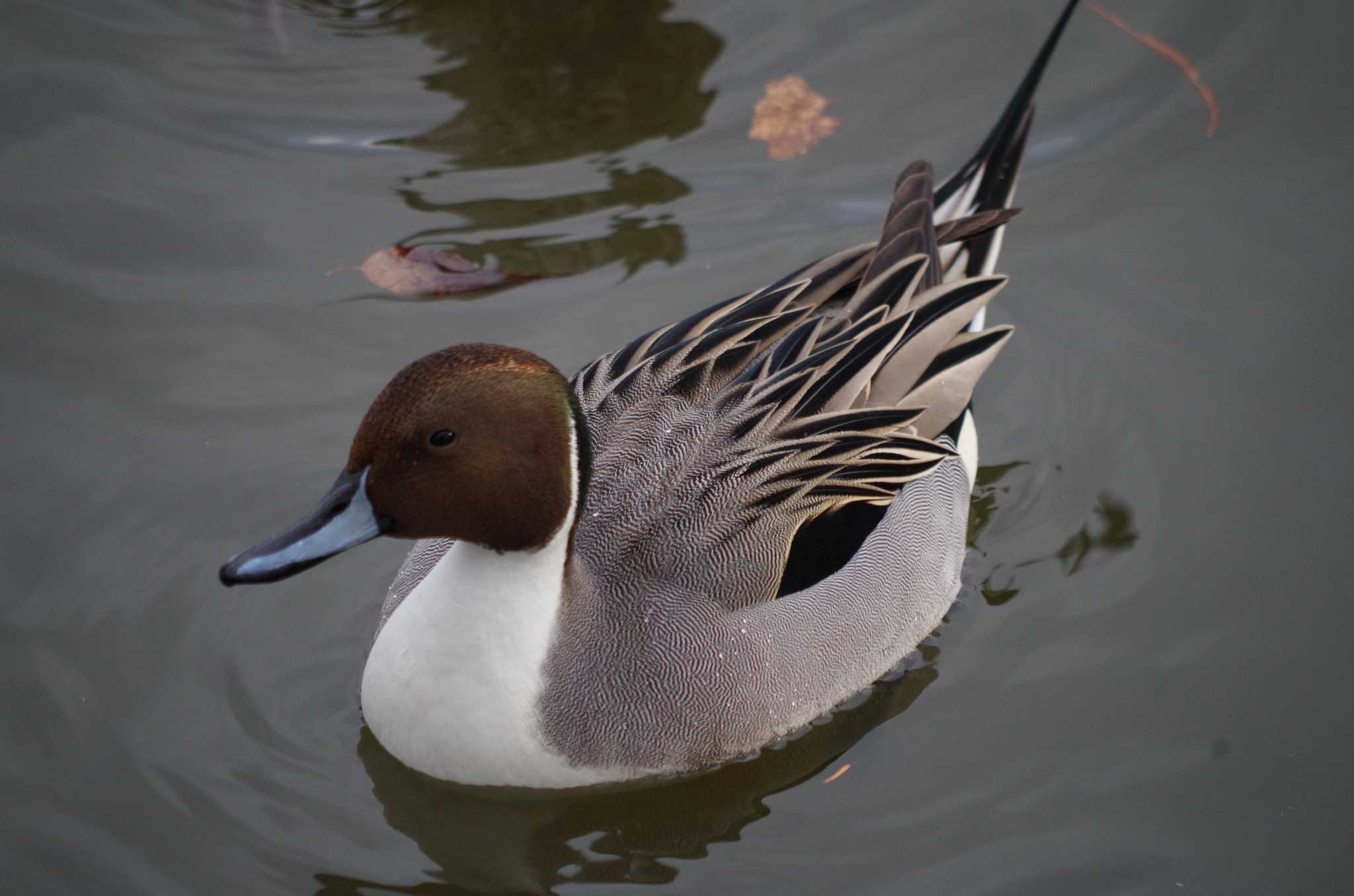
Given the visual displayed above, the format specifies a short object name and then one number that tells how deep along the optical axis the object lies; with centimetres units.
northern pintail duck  668
